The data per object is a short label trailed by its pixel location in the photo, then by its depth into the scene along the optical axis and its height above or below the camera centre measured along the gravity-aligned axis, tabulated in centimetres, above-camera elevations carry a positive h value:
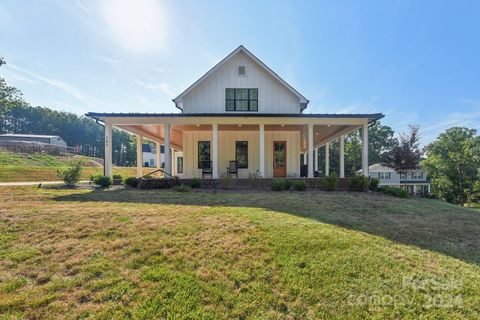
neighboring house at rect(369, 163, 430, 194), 4575 -223
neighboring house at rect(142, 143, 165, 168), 6027 +239
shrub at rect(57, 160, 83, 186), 1150 -39
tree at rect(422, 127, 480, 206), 3284 -63
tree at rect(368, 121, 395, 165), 4816 +538
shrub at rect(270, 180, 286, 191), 1053 -81
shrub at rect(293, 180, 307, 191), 1061 -82
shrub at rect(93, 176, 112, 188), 1115 -69
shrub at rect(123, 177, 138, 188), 1135 -75
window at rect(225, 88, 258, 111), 1464 +394
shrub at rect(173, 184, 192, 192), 1008 -92
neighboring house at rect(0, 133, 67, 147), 5228 +593
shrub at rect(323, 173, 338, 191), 1070 -73
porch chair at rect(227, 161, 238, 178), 1477 -13
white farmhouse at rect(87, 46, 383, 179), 1234 +227
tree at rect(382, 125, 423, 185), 1609 +86
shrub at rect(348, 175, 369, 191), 1091 -75
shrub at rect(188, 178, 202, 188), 1112 -77
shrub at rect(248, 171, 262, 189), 1122 -73
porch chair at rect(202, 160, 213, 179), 1559 +5
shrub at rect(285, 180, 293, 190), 1080 -79
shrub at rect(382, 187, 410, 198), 1032 -109
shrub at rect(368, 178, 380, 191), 1125 -83
